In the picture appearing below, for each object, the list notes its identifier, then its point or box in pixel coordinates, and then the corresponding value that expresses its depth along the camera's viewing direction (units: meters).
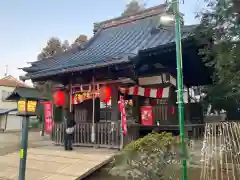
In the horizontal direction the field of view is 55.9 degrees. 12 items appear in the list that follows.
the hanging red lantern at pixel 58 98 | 10.09
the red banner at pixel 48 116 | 10.30
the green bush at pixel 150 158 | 4.31
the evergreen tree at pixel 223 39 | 4.89
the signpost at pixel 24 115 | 5.27
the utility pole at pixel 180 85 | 4.15
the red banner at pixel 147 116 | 9.77
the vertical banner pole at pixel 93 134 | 8.76
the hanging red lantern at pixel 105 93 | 8.99
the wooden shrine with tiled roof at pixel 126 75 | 8.47
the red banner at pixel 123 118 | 7.97
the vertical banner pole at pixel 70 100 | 10.14
